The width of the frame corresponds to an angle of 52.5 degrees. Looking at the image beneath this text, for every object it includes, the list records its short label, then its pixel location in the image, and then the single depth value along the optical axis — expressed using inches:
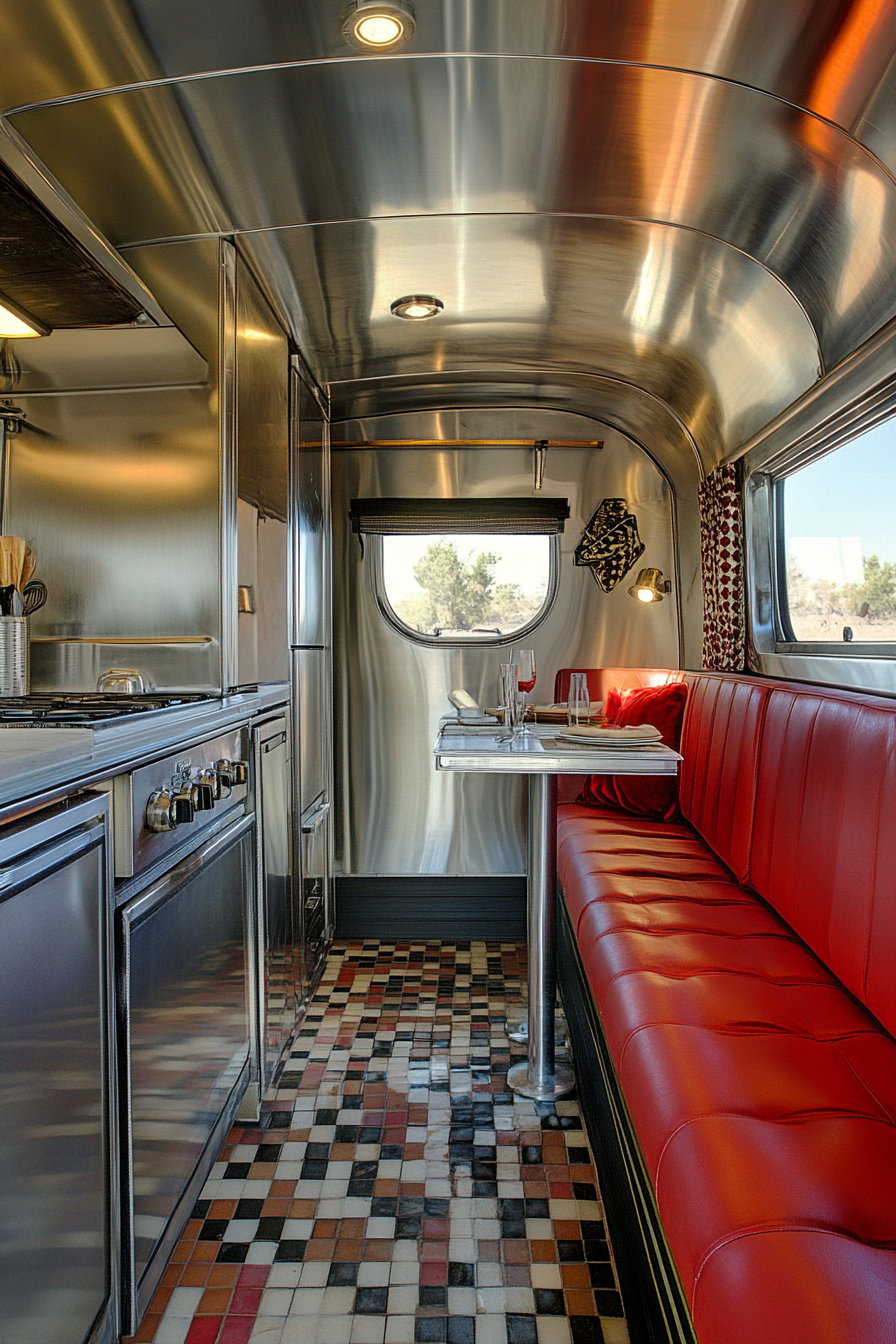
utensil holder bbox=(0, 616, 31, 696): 91.3
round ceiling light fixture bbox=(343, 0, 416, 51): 65.7
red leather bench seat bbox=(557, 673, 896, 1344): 41.1
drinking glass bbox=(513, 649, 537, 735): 120.8
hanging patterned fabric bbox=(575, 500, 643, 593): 177.8
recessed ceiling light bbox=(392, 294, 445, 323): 127.0
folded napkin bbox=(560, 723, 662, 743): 105.9
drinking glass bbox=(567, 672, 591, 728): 118.1
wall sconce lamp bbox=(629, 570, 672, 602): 176.2
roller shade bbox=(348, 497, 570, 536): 177.3
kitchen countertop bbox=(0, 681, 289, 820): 47.8
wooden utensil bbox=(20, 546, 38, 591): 97.1
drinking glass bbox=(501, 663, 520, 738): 118.3
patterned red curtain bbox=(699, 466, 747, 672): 145.2
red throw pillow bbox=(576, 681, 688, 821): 143.3
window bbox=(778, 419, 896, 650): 102.7
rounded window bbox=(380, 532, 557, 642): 180.9
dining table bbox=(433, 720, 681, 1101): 104.8
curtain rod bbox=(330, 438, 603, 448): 177.5
